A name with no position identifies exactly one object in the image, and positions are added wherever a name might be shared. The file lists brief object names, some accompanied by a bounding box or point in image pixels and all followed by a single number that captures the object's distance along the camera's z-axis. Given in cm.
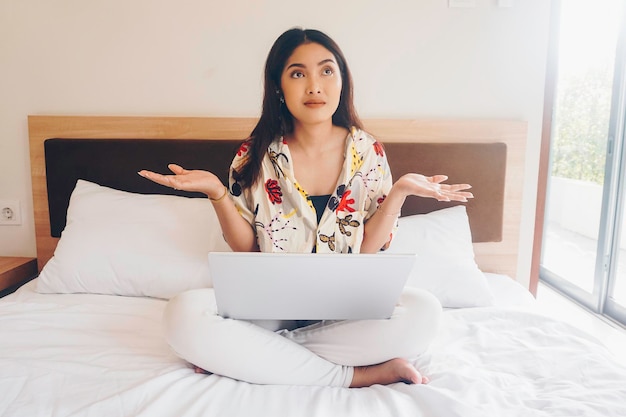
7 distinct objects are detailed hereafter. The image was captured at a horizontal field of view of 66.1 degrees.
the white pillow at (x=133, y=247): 161
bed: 94
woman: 106
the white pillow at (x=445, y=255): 161
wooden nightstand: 185
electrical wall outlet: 204
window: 243
